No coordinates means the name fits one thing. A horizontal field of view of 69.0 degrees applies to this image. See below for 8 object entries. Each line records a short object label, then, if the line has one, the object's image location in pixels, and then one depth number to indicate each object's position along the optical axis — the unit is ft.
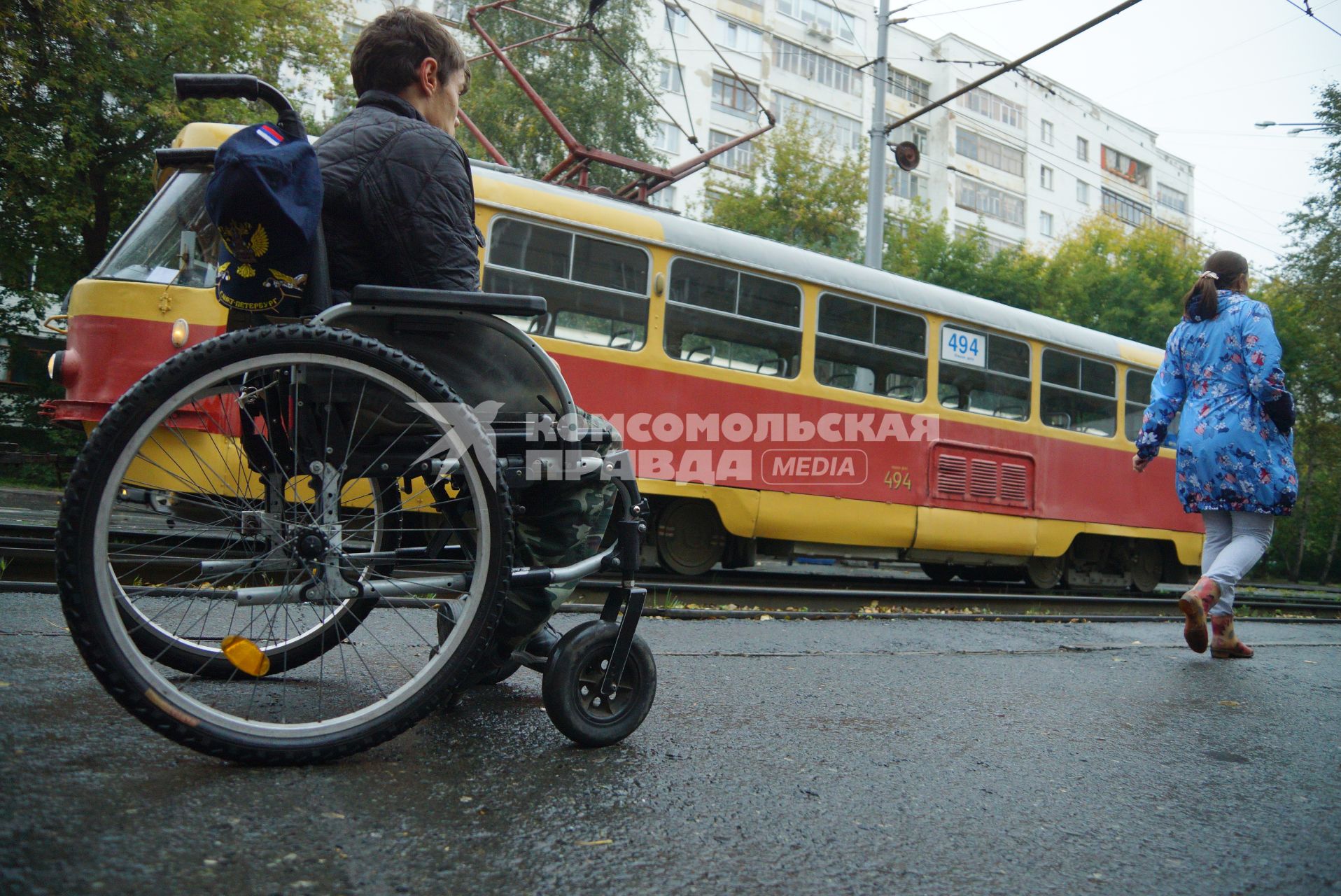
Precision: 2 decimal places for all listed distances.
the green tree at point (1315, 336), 77.51
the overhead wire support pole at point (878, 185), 46.11
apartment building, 137.39
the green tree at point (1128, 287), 86.84
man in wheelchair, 6.95
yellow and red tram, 21.03
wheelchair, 5.69
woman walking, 14.75
